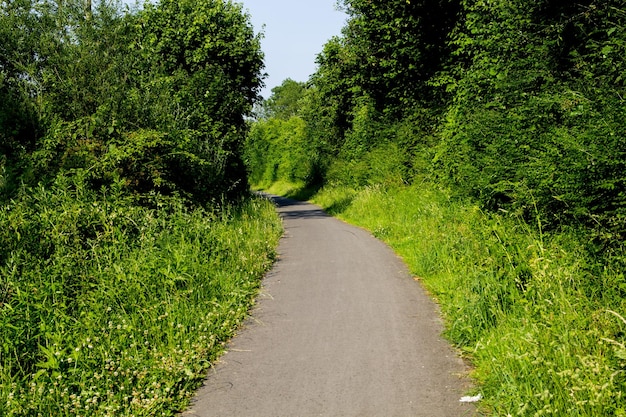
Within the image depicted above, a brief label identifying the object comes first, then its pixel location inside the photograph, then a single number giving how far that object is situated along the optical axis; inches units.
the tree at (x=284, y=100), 4174.5
